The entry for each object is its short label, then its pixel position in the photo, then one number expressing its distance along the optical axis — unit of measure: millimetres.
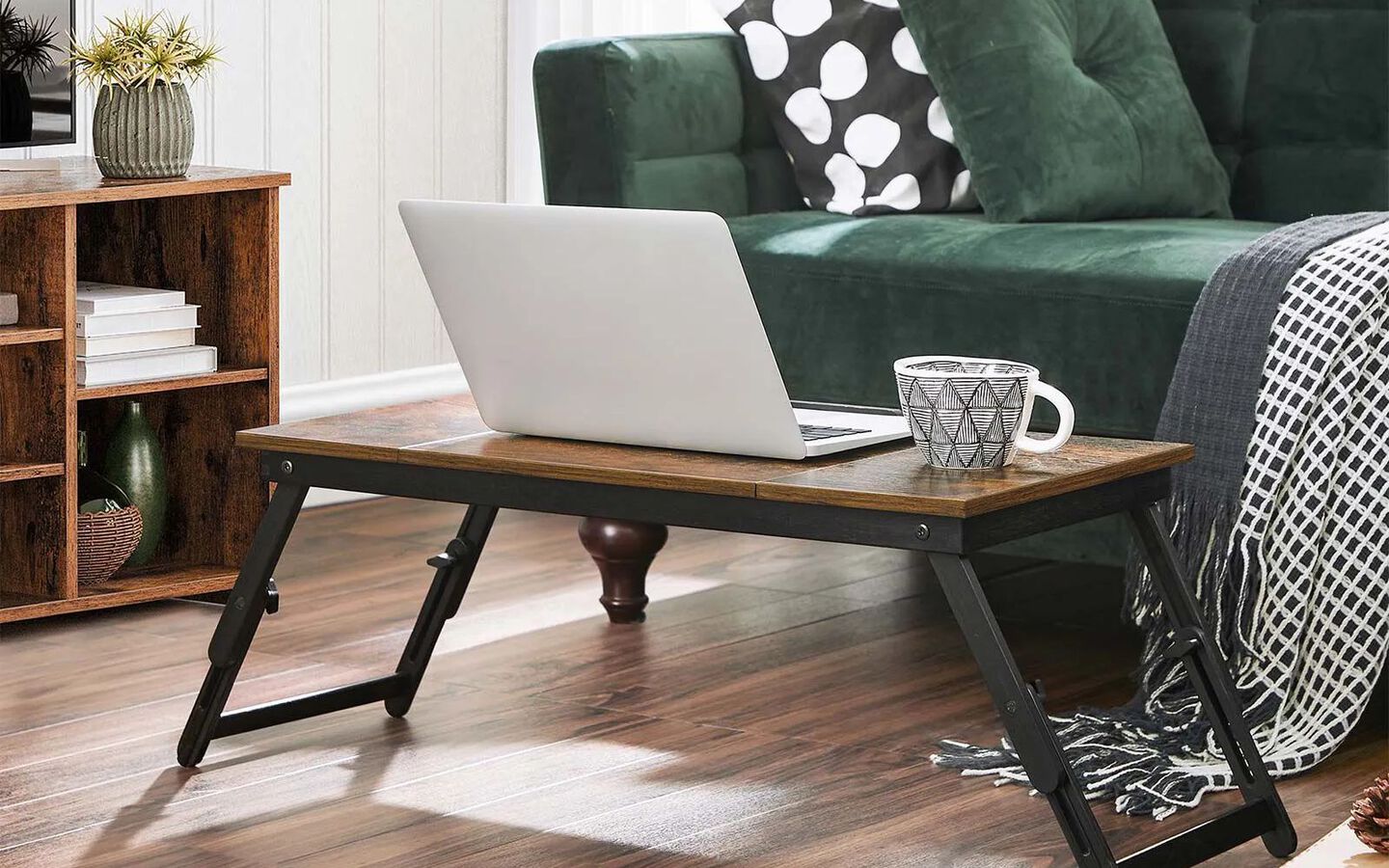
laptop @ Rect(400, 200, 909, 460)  2799
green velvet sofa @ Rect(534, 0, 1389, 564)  4002
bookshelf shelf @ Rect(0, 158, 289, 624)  4243
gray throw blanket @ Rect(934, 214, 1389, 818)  3485
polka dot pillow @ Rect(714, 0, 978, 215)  4768
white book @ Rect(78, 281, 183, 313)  4341
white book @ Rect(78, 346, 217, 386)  4328
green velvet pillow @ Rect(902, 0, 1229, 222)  4499
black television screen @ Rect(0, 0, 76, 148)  4436
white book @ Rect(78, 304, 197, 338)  4325
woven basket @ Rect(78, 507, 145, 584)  4369
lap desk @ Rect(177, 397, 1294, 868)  2628
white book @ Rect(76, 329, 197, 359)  4325
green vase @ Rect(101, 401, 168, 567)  4518
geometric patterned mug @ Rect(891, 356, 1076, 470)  2726
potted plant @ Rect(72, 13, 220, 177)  4379
